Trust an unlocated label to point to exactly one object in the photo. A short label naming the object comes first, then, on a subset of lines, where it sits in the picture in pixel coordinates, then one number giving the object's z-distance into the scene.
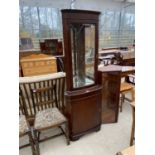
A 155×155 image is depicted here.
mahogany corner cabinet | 2.02
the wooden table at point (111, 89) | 2.56
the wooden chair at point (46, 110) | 2.05
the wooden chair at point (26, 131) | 1.91
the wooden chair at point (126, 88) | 2.82
